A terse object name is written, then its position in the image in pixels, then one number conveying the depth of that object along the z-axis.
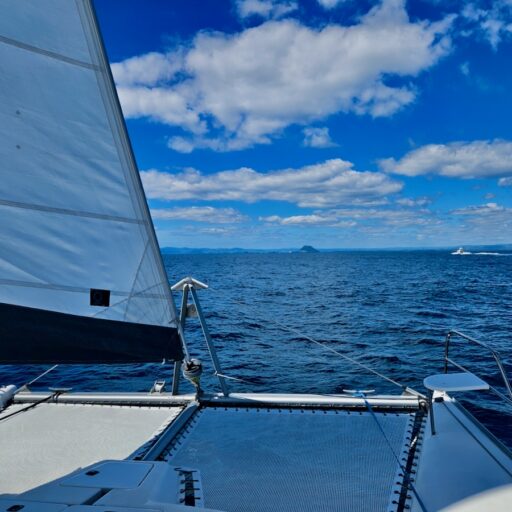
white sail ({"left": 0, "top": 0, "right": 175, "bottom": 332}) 2.92
